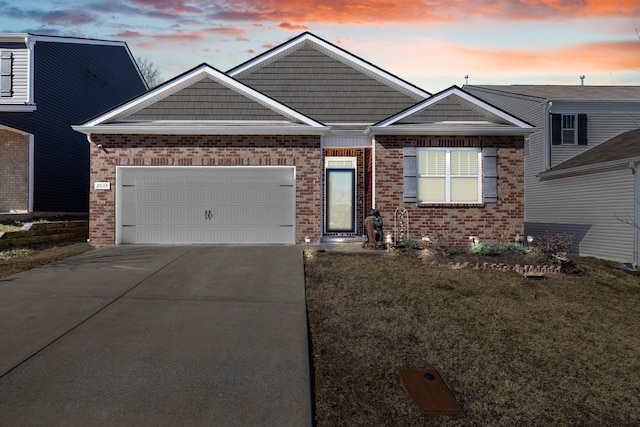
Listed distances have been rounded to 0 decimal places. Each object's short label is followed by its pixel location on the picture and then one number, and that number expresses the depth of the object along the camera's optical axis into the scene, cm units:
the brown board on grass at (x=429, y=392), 364
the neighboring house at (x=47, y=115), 1642
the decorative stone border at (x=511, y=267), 916
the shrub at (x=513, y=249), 1048
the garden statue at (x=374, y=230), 1128
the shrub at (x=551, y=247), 988
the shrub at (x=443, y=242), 1009
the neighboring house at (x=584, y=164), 1402
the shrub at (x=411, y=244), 1103
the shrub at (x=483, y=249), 1010
